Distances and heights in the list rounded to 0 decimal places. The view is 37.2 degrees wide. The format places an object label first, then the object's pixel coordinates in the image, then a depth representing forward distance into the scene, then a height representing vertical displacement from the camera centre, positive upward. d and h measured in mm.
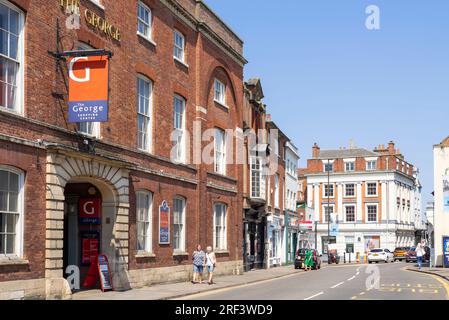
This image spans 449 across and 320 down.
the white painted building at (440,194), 46084 +1912
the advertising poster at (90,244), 23266 -837
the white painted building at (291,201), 56406 +1730
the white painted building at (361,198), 91438 +3336
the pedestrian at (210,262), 27511 -1744
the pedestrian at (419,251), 45250 -2013
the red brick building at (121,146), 17984 +2535
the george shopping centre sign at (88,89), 19266 +3833
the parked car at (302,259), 46062 -2668
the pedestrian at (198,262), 27531 -1715
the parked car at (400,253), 72688 -3497
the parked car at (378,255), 66250 -3418
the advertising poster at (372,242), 90125 -2821
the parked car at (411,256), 67250 -3461
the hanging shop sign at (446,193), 45656 +1917
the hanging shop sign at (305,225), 61469 -378
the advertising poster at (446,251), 43125 -1930
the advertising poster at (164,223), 26906 -114
